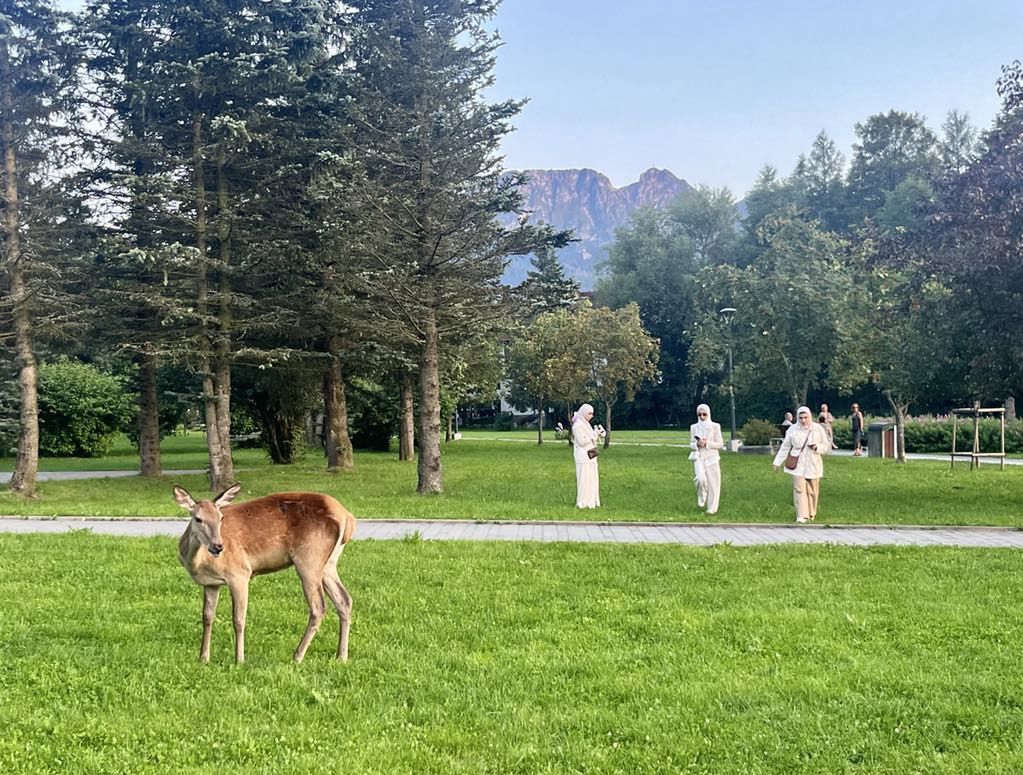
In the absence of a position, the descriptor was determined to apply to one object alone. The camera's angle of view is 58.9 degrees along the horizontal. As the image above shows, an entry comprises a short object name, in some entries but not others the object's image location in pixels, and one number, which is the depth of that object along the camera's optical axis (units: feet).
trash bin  108.99
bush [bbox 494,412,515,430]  272.72
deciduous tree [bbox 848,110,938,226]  222.48
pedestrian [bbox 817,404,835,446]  100.28
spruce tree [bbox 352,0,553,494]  61.77
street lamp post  124.16
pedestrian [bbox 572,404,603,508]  52.90
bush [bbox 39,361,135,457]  116.16
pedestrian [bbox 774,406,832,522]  47.39
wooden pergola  82.68
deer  19.84
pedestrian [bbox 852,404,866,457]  116.67
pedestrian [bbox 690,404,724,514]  51.06
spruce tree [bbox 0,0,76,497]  59.36
